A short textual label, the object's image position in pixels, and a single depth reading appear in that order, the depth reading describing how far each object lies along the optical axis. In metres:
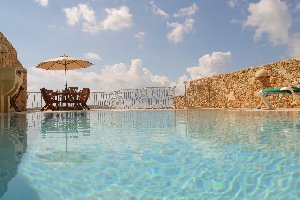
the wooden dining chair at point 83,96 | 13.72
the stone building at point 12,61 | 11.53
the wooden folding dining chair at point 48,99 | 13.05
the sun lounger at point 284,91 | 10.74
